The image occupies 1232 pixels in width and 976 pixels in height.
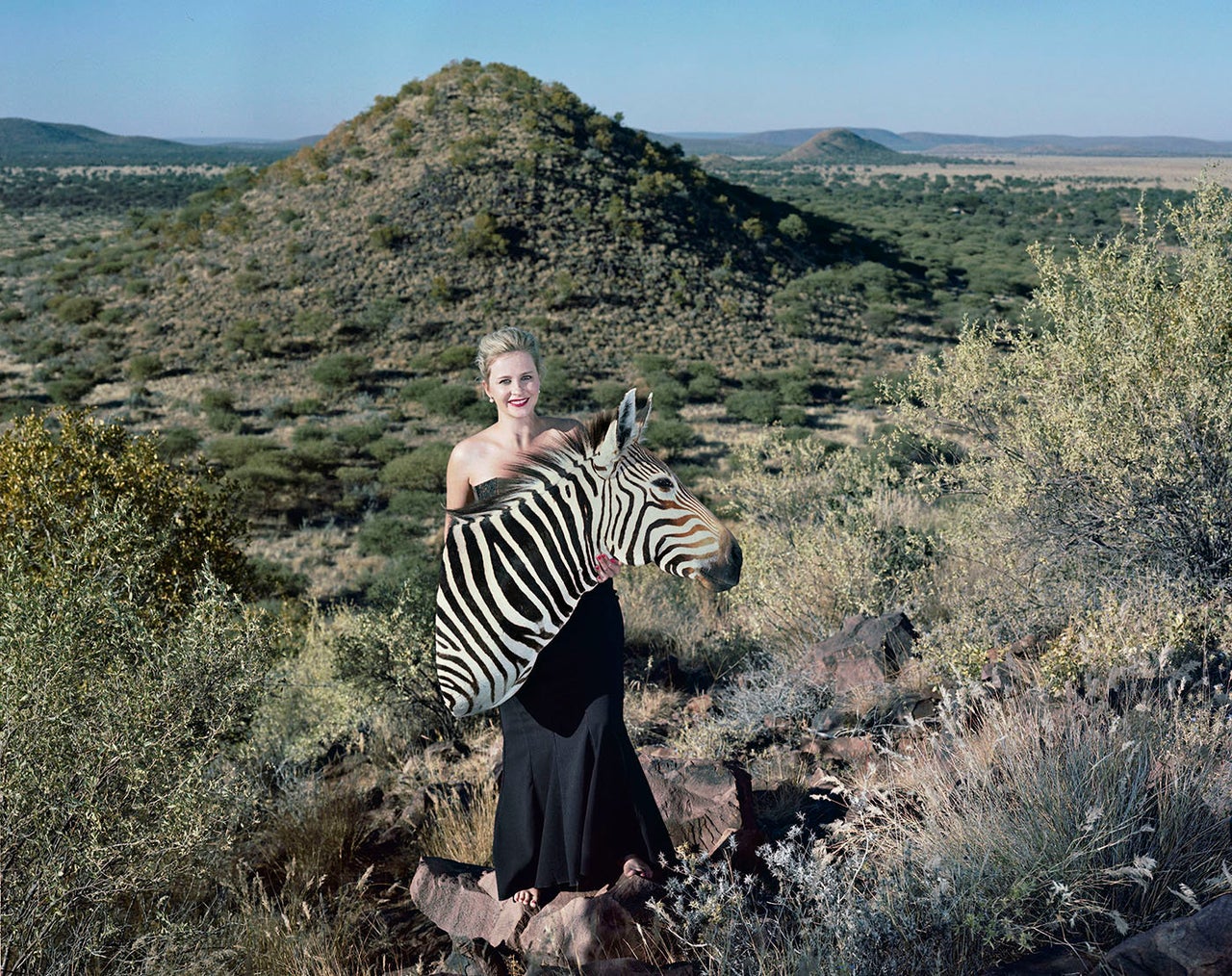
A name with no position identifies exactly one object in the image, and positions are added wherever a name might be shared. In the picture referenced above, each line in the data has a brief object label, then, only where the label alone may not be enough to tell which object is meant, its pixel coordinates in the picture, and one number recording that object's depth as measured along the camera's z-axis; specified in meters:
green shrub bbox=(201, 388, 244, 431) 22.08
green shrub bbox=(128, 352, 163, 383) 25.95
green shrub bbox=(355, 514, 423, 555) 15.13
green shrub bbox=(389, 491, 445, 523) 16.95
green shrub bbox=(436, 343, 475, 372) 26.12
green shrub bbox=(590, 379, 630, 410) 23.55
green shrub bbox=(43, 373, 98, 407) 24.30
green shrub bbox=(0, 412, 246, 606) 6.70
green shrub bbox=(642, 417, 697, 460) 20.23
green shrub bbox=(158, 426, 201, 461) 19.97
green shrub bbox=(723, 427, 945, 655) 6.65
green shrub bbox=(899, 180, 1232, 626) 5.53
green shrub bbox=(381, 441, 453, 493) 18.42
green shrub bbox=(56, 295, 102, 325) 30.77
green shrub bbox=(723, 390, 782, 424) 22.56
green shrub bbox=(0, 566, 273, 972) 2.94
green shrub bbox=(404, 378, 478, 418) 23.45
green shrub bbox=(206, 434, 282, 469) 19.36
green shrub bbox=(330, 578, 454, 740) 6.11
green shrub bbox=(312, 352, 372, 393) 25.16
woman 3.12
